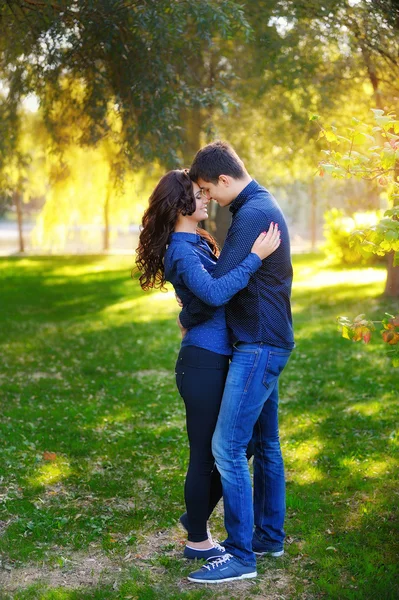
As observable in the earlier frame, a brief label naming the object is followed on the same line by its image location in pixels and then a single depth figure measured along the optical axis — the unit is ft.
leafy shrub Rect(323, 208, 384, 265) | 68.03
